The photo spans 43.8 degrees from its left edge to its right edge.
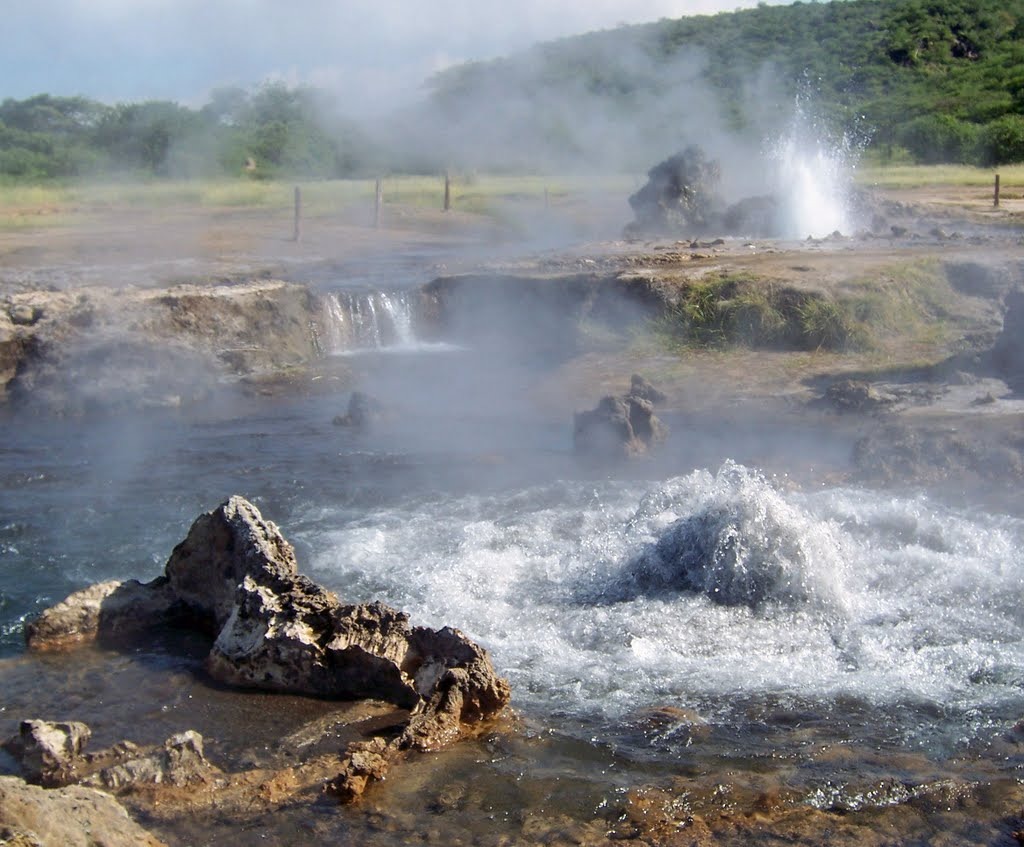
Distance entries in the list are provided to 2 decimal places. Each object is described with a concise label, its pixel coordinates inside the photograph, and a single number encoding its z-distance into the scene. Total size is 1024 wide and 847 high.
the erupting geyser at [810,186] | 17.12
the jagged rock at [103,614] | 5.49
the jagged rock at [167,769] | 4.17
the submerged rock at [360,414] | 9.88
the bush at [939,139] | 28.42
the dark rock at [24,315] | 11.41
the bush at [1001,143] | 27.14
